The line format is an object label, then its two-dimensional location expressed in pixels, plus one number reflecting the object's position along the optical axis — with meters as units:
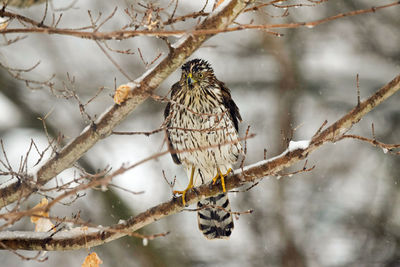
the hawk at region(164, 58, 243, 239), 10.96
